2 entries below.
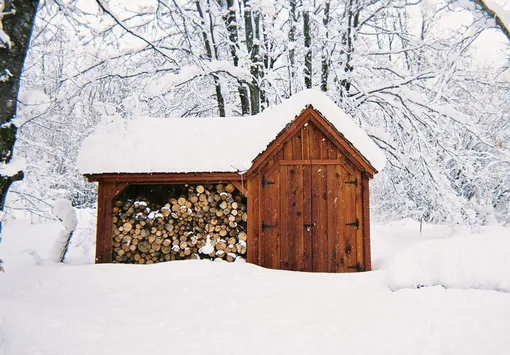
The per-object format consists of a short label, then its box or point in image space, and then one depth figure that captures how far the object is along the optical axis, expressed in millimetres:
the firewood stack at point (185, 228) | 6746
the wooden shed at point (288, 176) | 6410
